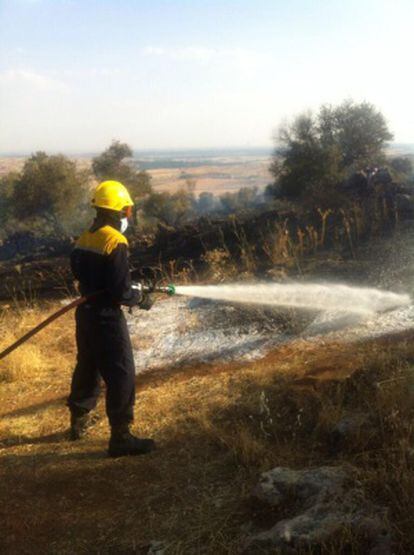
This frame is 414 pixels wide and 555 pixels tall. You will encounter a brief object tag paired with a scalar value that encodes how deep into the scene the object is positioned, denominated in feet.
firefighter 13.65
